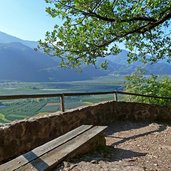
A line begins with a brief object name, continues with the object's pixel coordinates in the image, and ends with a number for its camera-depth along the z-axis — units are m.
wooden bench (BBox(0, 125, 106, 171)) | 2.12
